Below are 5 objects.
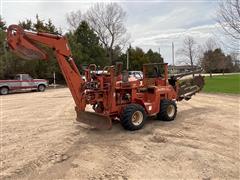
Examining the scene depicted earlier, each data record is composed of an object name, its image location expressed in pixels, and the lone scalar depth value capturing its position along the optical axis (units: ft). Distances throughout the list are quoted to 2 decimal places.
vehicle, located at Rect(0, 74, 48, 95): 51.69
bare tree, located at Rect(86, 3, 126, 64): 121.99
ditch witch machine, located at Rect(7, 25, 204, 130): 15.91
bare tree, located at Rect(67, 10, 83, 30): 125.11
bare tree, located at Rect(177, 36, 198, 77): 112.51
